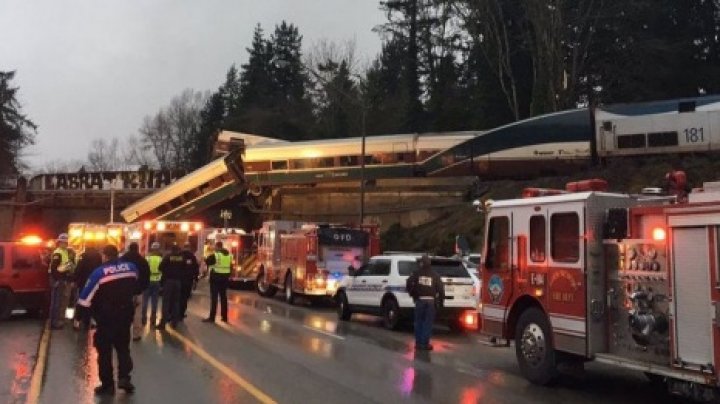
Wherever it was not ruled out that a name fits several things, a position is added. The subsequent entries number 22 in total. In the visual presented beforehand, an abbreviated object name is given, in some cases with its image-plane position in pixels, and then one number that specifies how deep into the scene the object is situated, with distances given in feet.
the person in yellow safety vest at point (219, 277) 56.95
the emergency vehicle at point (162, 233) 100.12
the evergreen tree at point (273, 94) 278.46
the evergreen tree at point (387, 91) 236.84
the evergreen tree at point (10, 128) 268.82
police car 55.31
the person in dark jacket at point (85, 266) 47.96
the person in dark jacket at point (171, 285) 52.90
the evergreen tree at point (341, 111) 237.25
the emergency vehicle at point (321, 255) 76.18
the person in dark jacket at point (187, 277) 55.47
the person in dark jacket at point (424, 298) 45.98
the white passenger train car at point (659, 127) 104.17
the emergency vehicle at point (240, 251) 99.86
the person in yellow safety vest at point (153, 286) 53.47
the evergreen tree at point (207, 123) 341.00
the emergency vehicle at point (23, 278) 53.98
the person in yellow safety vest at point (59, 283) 50.75
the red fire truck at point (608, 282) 25.73
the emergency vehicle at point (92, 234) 103.86
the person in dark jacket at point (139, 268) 33.19
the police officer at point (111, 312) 28.86
